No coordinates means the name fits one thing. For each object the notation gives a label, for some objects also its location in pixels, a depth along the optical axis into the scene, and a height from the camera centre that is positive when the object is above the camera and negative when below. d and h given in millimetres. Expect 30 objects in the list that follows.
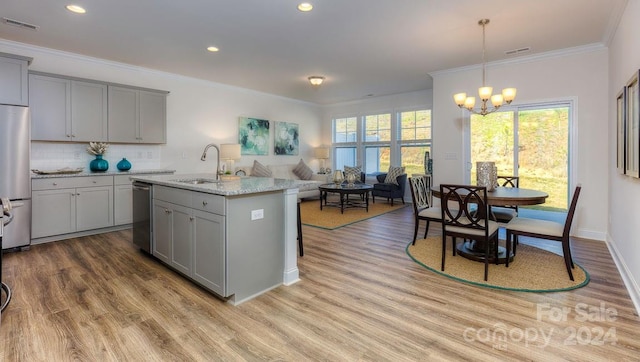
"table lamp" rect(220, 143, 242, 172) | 6051 +511
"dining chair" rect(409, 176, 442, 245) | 3822 -331
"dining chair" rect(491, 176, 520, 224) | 3736 -421
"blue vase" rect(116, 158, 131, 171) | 4980 +205
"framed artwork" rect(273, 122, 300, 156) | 7957 +1021
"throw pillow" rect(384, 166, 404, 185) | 7426 +98
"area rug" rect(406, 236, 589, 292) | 2785 -925
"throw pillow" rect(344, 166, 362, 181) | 7487 +195
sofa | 7137 +79
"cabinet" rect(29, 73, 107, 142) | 4180 +973
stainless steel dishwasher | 3404 -439
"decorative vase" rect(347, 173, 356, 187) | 6781 -22
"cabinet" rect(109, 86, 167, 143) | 4840 +1020
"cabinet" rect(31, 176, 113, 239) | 4070 -374
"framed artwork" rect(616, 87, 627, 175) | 3012 +511
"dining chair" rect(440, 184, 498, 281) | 2921 -411
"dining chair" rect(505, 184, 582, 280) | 2887 -504
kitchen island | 2416 -479
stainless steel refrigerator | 3625 +113
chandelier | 3701 +1021
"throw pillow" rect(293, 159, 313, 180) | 8164 +182
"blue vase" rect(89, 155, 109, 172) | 4717 +195
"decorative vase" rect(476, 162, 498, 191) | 3520 +36
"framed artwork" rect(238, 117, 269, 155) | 7066 +992
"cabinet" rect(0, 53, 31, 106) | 3639 +1167
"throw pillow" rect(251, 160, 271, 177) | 7039 +169
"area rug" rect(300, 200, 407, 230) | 5305 -704
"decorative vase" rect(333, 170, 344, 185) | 6476 +21
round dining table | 2996 -221
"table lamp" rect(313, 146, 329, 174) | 8781 +706
